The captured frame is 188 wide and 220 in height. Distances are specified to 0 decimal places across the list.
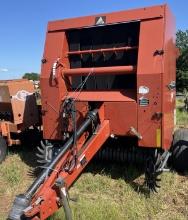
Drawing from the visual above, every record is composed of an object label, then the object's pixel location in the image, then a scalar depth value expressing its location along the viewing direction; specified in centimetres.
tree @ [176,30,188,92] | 2534
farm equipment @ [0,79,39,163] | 362
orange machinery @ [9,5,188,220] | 261
